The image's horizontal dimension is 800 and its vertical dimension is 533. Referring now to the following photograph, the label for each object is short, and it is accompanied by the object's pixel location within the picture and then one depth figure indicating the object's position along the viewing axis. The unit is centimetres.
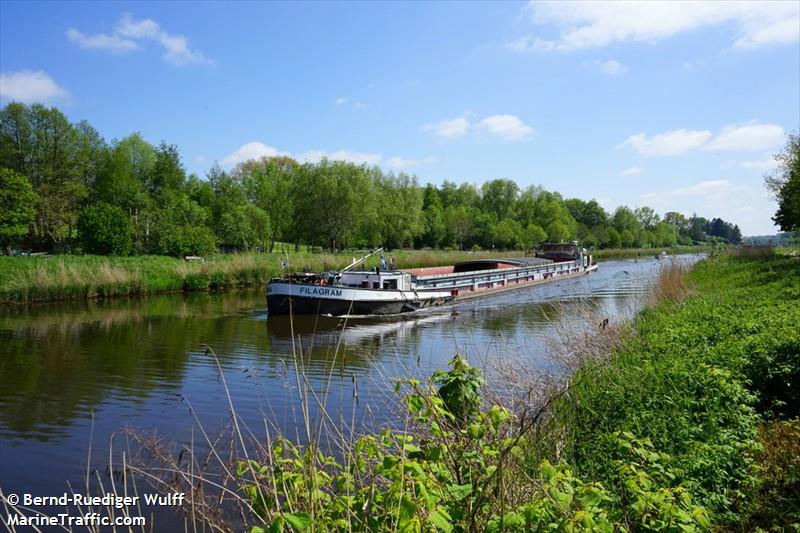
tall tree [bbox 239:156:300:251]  6122
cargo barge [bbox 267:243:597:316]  2116
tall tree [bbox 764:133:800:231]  2867
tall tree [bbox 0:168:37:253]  3519
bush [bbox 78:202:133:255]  3488
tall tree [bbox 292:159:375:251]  5053
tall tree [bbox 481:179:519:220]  9475
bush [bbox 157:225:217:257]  3750
